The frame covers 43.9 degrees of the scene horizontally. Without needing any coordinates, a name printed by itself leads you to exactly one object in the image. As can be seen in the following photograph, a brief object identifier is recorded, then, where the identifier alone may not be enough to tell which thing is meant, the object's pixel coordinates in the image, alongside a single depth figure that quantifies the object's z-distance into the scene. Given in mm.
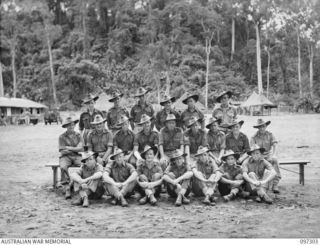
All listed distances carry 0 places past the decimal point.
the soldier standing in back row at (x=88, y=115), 9050
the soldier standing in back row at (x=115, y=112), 9023
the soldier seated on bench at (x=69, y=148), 7844
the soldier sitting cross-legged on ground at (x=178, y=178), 6641
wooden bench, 7700
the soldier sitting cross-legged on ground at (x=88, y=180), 6660
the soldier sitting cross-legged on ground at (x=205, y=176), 6702
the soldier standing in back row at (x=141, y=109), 8930
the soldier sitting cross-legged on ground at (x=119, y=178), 6613
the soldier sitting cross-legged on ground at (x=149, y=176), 6695
